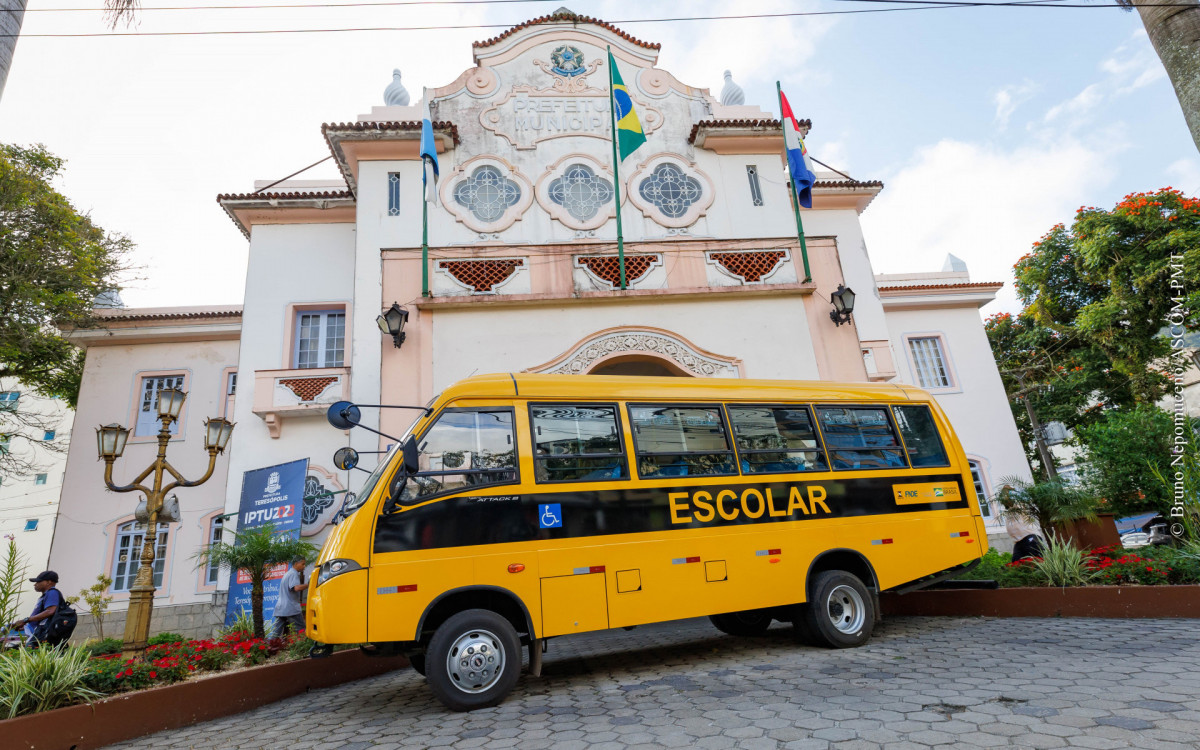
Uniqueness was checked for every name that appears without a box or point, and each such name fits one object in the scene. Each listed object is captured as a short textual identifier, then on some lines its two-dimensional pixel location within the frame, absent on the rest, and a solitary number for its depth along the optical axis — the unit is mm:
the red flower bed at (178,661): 5273
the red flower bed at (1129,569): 6845
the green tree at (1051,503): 9516
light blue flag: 11492
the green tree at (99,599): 12859
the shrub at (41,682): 4602
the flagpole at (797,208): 12078
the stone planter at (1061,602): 6547
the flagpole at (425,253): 11133
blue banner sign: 11079
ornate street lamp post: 7441
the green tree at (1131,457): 11023
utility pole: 19672
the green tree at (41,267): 14445
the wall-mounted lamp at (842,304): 11406
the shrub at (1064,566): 7371
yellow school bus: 5086
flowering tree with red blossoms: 15617
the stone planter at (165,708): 4559
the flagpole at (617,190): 11711
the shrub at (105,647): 8171
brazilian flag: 12234
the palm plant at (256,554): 8867
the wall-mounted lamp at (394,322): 10578
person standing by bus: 9008
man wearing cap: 7012
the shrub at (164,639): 8804
